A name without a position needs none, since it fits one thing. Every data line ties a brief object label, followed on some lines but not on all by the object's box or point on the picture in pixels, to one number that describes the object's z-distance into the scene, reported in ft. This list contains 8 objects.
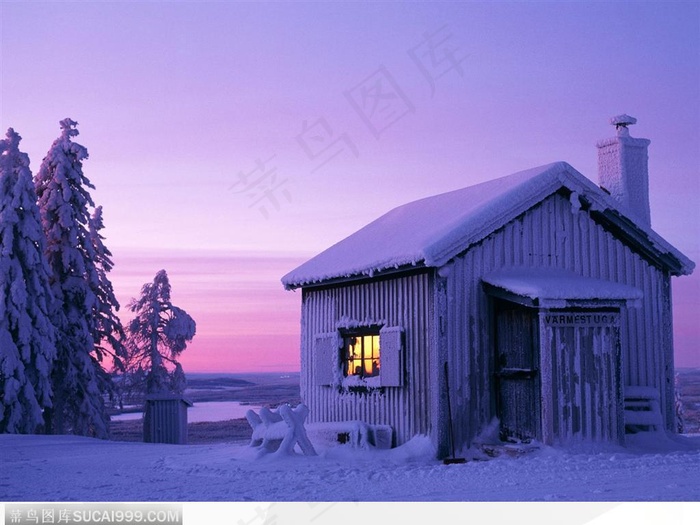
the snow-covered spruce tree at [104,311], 95.09
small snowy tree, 111.14
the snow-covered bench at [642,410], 55.83
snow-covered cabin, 49.60
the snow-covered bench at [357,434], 54.34
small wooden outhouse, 86.63
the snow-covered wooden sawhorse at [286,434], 50.72
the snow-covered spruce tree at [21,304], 80.53
